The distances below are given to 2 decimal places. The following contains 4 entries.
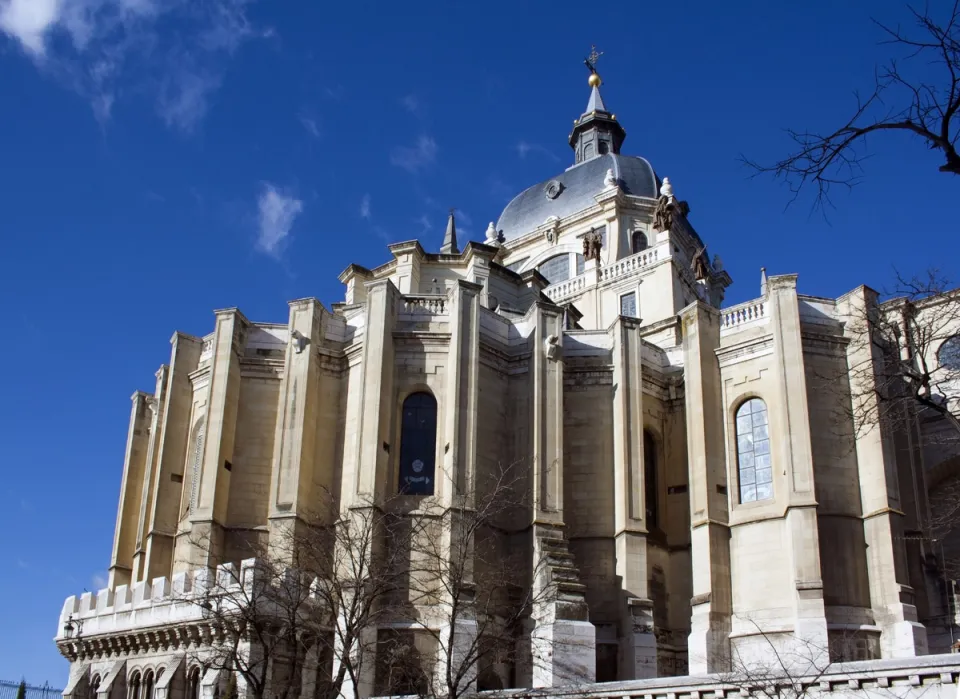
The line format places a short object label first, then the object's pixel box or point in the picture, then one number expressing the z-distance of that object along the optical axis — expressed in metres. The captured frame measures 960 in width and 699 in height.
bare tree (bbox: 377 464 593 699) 25.05
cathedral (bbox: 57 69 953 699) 27.73
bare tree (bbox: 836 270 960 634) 29.45
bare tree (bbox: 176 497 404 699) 20.20
